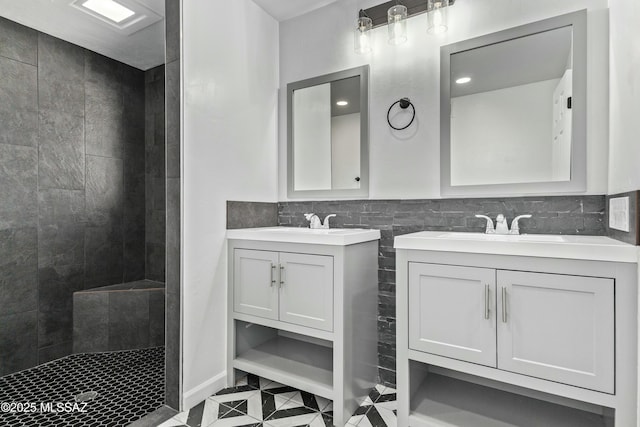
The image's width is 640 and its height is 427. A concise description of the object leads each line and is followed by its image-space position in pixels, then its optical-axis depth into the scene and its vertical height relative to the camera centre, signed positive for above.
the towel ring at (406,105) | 2.09 +0.62
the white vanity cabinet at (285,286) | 1.79 -0.44
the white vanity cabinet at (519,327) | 1.21 -0.48
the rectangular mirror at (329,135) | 2.29 +0.51
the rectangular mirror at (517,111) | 1.69 +0.51
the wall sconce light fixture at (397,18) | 1.96 +1.15
